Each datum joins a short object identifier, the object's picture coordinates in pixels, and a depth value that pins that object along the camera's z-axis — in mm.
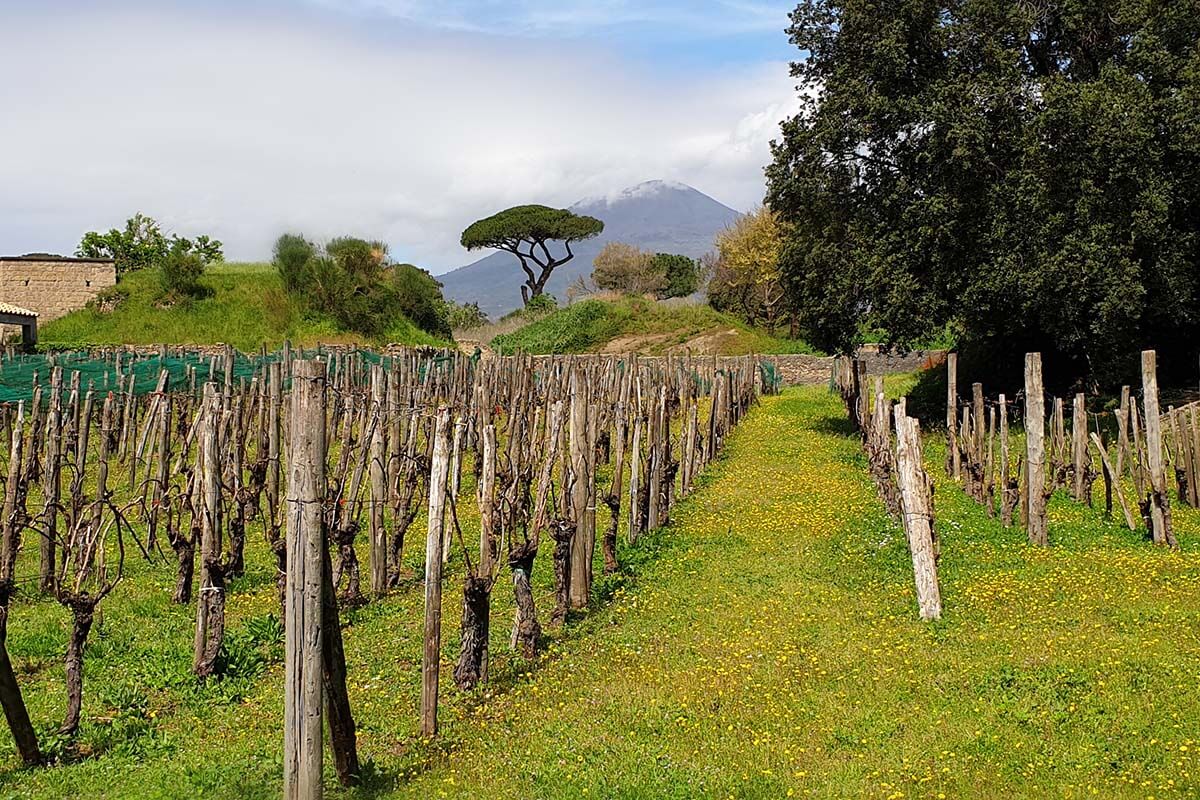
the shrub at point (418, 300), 54531
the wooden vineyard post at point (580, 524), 11766
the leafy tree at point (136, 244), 70000
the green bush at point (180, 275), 49188
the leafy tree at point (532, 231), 85750
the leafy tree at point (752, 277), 65250
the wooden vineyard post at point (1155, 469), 14148
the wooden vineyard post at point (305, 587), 6512
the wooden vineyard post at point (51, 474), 11591
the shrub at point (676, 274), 94062
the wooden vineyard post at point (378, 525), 12656
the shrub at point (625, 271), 89250
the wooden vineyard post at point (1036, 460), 14344
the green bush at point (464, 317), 75625
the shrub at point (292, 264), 50344
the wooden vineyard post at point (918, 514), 11062
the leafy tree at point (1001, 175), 23953
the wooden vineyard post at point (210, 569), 9500
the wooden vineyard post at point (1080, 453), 17500
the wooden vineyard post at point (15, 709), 7223
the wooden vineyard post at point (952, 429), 20484
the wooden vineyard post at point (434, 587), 8047
